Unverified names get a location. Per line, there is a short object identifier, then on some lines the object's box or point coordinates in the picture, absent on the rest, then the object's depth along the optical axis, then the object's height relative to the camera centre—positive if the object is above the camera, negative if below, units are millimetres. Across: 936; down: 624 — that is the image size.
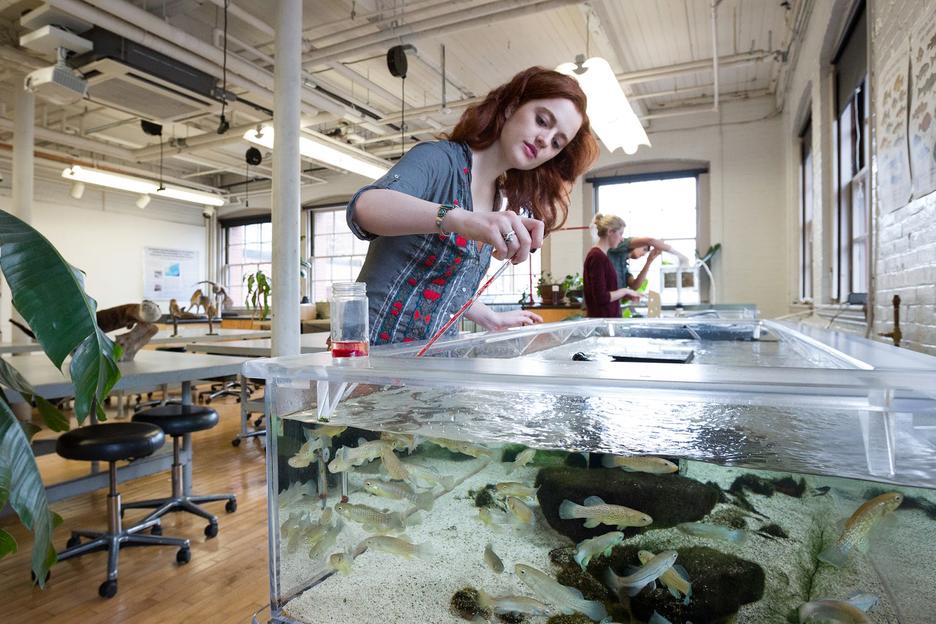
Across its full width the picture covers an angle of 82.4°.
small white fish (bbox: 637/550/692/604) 558 -285
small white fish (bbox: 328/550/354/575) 693 -328
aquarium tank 518 -205
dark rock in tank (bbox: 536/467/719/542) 586 -208
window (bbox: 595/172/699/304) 7148 +1401
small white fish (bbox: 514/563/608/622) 567 -307
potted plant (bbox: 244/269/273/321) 5770 +238
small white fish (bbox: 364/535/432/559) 652 -292
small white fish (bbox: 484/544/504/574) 613 -289
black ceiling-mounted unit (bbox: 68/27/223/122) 3982 +1840
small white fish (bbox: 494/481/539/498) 622 -213
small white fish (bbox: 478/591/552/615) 581 -324
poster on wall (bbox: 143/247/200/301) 10242 +794
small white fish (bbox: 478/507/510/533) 637 -250
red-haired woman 1148 +280
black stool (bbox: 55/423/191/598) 2022 -543
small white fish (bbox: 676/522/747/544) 580 -242
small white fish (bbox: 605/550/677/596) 565 -283
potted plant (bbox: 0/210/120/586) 829 -39
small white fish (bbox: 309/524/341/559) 708 -312
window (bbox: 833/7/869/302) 3469 +1026
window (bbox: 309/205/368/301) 9930 +1166
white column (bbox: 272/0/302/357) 3811 +982
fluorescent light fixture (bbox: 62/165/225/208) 5848 +1510
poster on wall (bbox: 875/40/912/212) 2271 +813
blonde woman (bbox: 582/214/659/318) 3137 +139
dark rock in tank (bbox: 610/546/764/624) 550 -290
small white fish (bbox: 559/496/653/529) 596 -228
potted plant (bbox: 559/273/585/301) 5645 +253
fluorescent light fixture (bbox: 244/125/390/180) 4598 +1530
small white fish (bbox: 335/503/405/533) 672 -262
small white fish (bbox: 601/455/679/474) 597 -172
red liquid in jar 796 -55
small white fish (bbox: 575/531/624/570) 582 -258
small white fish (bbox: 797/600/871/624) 498 -286
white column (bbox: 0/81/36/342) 5426 +1616
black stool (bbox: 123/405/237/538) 2471 -553
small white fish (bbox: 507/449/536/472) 644 -179
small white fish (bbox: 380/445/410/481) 690 -199
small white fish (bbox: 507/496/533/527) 616 -234
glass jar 800 -14
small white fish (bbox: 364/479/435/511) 670 -230
